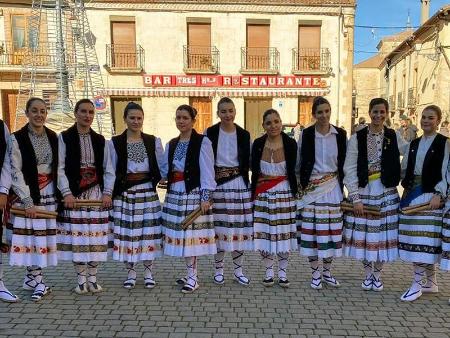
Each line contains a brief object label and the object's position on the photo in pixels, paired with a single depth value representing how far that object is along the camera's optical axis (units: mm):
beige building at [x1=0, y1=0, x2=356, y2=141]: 17875
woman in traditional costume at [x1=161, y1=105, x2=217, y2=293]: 4070
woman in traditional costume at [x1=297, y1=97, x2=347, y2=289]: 4090
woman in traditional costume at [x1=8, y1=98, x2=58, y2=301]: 3809
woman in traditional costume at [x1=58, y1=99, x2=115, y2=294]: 3920
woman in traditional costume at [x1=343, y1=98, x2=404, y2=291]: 3998
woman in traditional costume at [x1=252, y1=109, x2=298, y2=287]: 4156
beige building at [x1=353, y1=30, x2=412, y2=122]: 40469
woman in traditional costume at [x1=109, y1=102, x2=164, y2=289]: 4043
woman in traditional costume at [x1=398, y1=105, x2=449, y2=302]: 3844
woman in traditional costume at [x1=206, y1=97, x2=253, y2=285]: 4254
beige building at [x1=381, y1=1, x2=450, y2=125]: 20344
